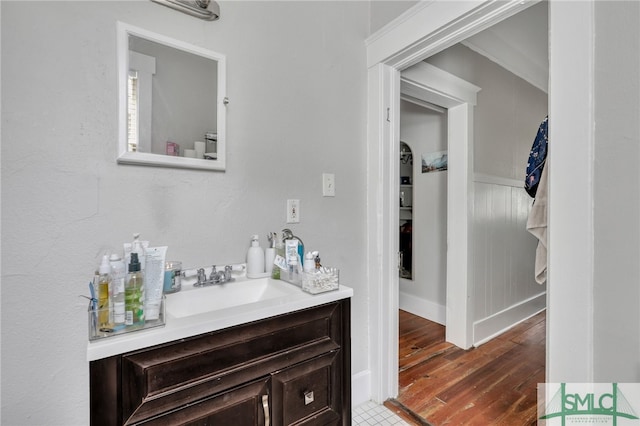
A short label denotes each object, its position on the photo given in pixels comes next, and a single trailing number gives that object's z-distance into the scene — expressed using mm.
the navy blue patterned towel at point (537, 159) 1301
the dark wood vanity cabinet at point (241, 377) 749
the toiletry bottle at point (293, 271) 1217
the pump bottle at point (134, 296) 793
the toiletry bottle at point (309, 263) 1173
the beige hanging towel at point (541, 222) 1242
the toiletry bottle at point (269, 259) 1338
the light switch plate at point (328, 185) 1587
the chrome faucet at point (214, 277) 1172
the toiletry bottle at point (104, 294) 762
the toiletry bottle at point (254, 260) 1294
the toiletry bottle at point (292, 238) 1290
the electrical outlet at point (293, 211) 1471
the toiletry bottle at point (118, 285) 779
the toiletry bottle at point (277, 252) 1306
